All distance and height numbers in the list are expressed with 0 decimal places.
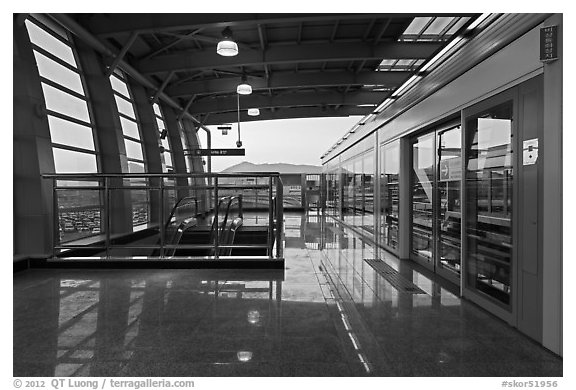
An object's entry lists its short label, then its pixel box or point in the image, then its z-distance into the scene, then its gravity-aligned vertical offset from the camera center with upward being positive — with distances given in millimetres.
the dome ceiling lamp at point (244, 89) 8648 +2449
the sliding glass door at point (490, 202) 3186 -202
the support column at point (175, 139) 12617 +1791
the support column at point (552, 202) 2473 -156
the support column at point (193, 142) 15180 +2015
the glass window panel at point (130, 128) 9697 +1729
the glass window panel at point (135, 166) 9773 +609
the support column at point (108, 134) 7816 +1244
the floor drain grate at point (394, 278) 4102 -1276
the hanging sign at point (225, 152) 12359 +1227
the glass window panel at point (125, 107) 9482 +2297
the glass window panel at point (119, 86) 9211 +2818
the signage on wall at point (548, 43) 2508 +1014
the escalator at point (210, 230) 6875 -993
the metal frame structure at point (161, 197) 5098 -164
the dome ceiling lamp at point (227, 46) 6156 +2513
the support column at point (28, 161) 5176 +422
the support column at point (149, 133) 10180 +1666
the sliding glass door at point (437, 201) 4406 -260
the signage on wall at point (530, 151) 2750 +245
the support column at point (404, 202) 5930 -328
